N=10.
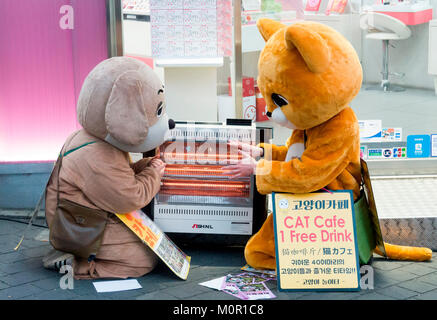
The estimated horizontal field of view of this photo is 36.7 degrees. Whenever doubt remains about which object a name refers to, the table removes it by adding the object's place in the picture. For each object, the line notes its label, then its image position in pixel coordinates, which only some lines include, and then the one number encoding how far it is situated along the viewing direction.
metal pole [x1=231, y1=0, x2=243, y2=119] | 5.90
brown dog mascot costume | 4.15
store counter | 5.87
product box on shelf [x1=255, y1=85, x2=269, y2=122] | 6.17
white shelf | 5.78
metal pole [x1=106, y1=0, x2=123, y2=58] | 5.82
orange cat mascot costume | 3.95
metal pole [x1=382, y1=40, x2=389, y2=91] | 5.86
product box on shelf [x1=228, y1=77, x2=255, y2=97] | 6.08
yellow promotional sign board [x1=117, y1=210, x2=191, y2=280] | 4.30
